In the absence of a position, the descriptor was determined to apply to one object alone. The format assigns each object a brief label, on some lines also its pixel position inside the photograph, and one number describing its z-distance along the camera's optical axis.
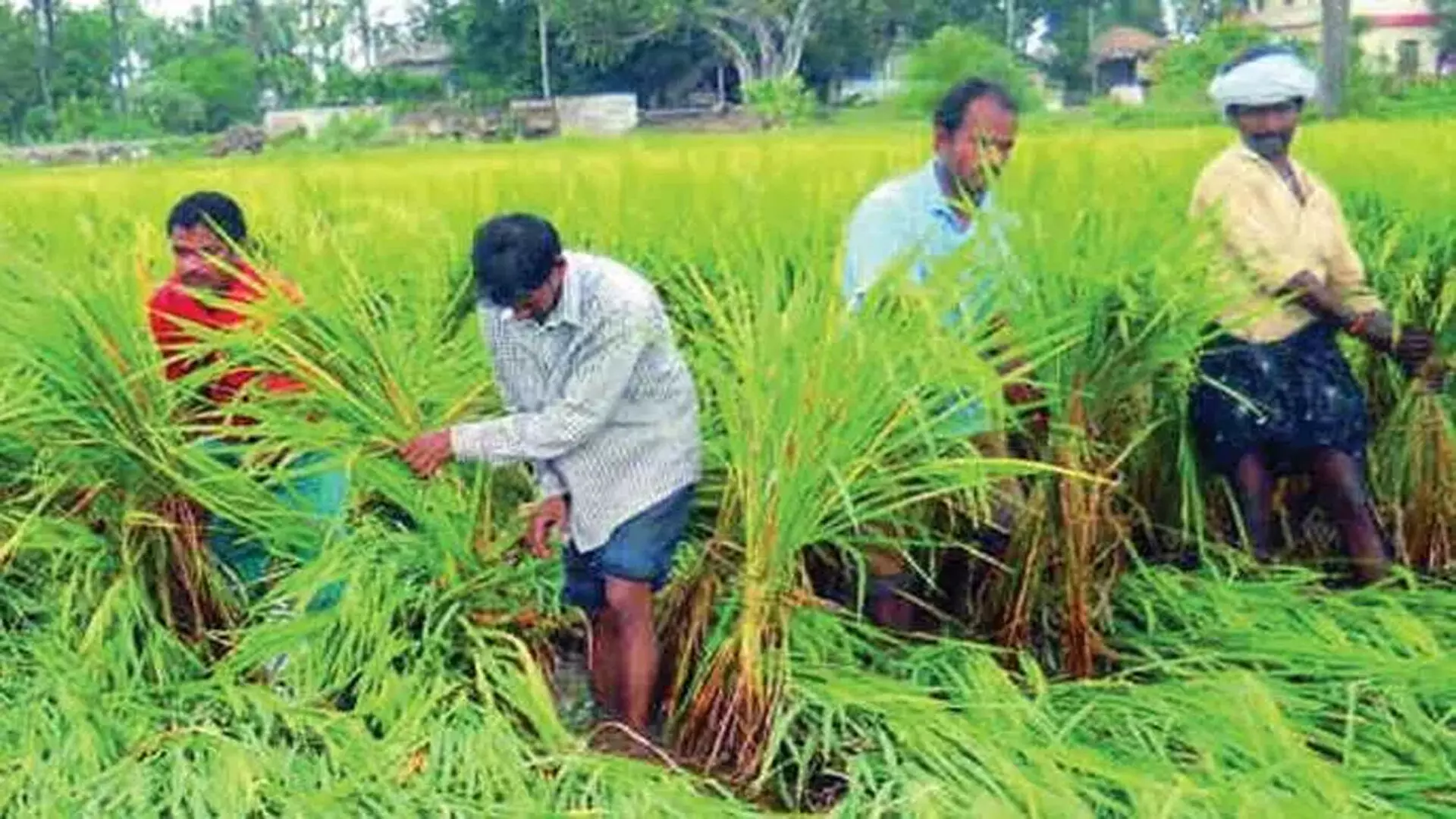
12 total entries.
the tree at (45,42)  47.19
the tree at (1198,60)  29.23
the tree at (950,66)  32.25
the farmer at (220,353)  3.62
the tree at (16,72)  45.84
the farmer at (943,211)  3.52
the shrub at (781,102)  34.41
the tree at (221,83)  46.09
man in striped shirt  3.26
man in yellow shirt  3.88
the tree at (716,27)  43.34
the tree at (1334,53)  23.88
